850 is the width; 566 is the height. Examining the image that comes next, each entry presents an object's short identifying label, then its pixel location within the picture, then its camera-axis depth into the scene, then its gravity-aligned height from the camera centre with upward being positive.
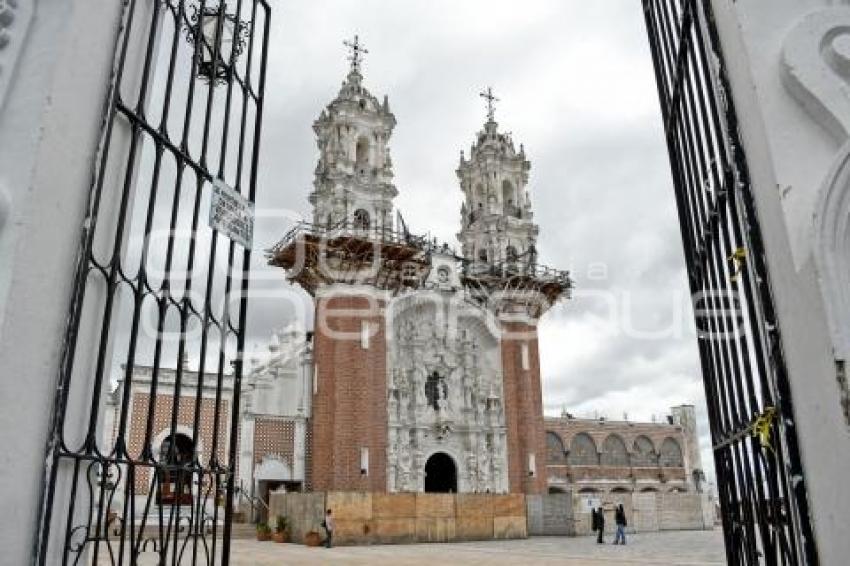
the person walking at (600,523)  21.19 -1.29
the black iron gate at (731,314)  2.66 +0.78
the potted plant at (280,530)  20.84 -1.35
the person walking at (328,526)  18.94 -1.13
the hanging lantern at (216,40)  4.68 +3.14
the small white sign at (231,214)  4.61 +1.86
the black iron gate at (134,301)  3.24 +1.02
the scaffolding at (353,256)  24.70 +8.30
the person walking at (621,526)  20.60 -1.33
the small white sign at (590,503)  24.73 -0.78
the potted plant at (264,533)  21.45 -1.46
